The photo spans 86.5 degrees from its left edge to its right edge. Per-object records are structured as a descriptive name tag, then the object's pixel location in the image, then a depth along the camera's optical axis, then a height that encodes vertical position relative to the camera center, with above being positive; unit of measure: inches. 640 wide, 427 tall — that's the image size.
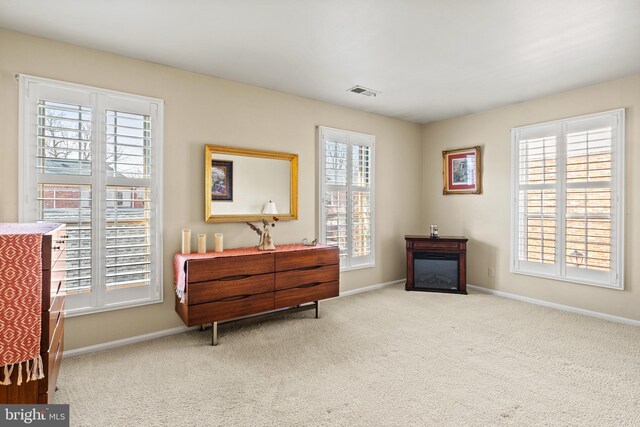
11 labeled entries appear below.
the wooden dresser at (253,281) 115.0 -26.3
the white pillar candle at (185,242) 127.0 -11.6
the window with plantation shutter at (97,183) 104.4 +9.0
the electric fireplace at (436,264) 188.4 -28.9
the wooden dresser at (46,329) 63.1 -23.9
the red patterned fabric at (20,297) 59.2 -15.6
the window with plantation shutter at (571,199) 143.4 +6.8
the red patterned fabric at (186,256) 116.1 -16.2
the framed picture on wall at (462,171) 192.9 +24.9
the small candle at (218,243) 131.7 -12.3
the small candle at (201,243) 128.2 -12.3
